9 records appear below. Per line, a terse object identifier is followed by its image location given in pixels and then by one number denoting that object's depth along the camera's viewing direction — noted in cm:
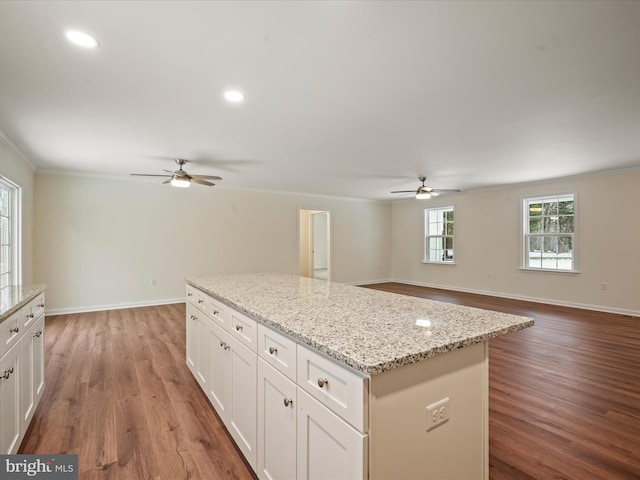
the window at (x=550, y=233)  575
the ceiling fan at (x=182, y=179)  406
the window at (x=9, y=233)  383
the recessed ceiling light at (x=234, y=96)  241
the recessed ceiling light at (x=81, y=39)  173
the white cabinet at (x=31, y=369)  188
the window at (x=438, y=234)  777
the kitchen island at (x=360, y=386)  101
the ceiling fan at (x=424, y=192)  538
